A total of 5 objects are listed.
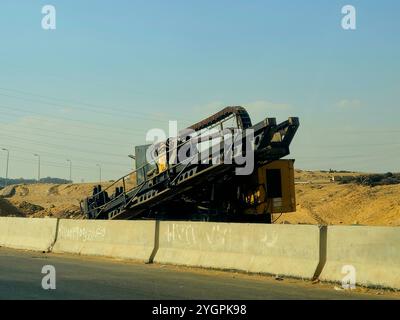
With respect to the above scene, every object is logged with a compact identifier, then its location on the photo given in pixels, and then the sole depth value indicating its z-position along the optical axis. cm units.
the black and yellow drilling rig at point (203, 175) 1883
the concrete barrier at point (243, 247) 1291
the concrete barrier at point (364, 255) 1129
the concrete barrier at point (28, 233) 2202
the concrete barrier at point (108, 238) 1758
